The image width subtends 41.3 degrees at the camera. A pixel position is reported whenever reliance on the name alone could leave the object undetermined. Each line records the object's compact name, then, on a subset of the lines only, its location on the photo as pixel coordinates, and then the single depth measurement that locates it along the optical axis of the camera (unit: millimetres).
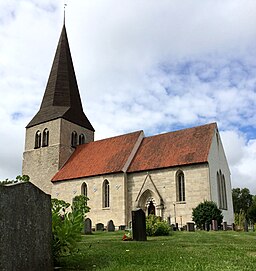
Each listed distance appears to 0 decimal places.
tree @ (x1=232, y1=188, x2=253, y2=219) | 57184
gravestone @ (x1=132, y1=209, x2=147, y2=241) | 11555
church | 24188
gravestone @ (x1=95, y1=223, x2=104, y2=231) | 22091
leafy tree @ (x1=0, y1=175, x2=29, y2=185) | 13141
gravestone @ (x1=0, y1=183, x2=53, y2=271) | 4930
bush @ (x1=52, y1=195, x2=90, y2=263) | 6363
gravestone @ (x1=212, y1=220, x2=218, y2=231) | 19292
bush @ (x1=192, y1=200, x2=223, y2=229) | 20719
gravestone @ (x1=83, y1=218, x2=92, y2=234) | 17188
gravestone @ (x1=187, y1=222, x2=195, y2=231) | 18553
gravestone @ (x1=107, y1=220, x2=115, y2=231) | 19552
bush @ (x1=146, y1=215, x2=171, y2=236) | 14906
